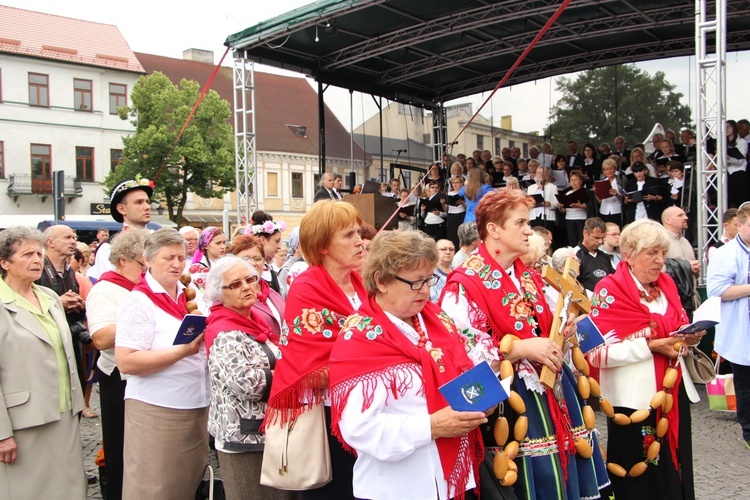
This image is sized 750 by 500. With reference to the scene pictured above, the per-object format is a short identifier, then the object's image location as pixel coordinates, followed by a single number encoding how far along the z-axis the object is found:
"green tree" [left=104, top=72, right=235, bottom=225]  29.95
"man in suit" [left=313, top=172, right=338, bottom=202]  9.74
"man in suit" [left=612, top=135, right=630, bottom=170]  12.73
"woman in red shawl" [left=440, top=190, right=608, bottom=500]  2.79
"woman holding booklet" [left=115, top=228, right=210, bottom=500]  3.32
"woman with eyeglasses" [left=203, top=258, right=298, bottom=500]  3.00
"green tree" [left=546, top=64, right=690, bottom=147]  13.82
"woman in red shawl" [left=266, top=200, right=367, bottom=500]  2.70
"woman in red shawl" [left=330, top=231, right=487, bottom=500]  2.23
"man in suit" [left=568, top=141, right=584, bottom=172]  13.05
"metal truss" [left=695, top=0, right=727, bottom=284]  7.77
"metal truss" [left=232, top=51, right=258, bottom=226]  12.16
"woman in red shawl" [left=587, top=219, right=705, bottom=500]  3.61
